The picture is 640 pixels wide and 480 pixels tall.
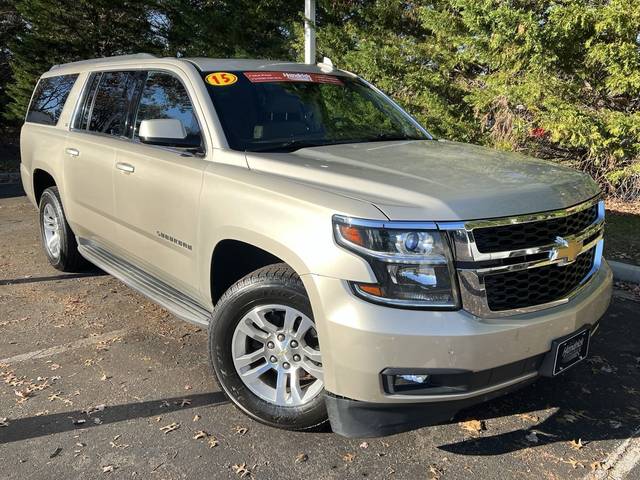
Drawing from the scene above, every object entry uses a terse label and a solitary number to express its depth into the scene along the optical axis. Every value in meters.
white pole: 8.68
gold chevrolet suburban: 2.36
